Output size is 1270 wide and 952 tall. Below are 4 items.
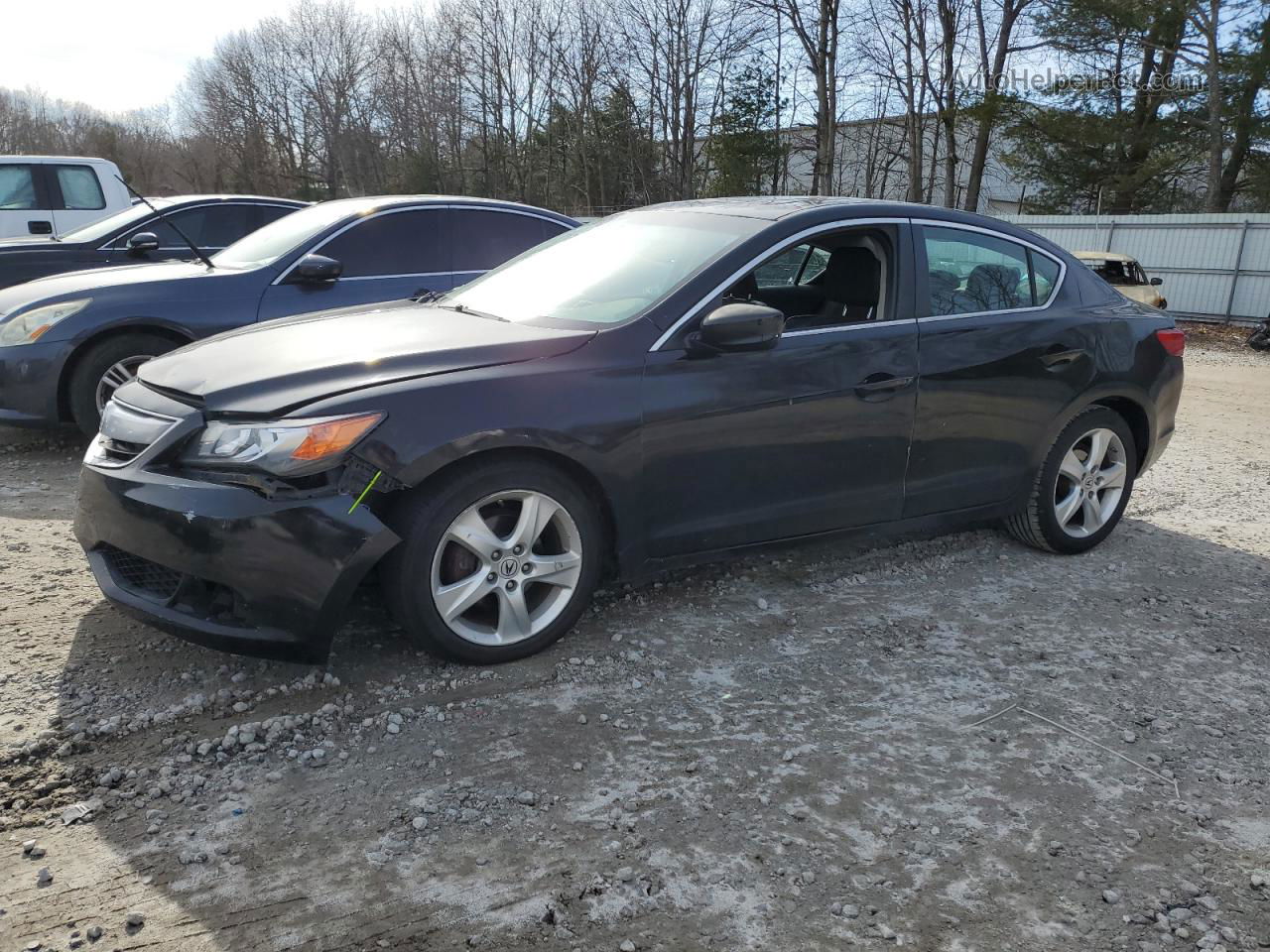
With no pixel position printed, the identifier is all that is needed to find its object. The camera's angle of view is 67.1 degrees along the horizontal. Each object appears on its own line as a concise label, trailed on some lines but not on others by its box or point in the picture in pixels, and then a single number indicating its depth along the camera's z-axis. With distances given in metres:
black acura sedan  3.05
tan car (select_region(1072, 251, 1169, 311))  15.93
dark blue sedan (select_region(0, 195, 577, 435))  5.84
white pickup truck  11.41
